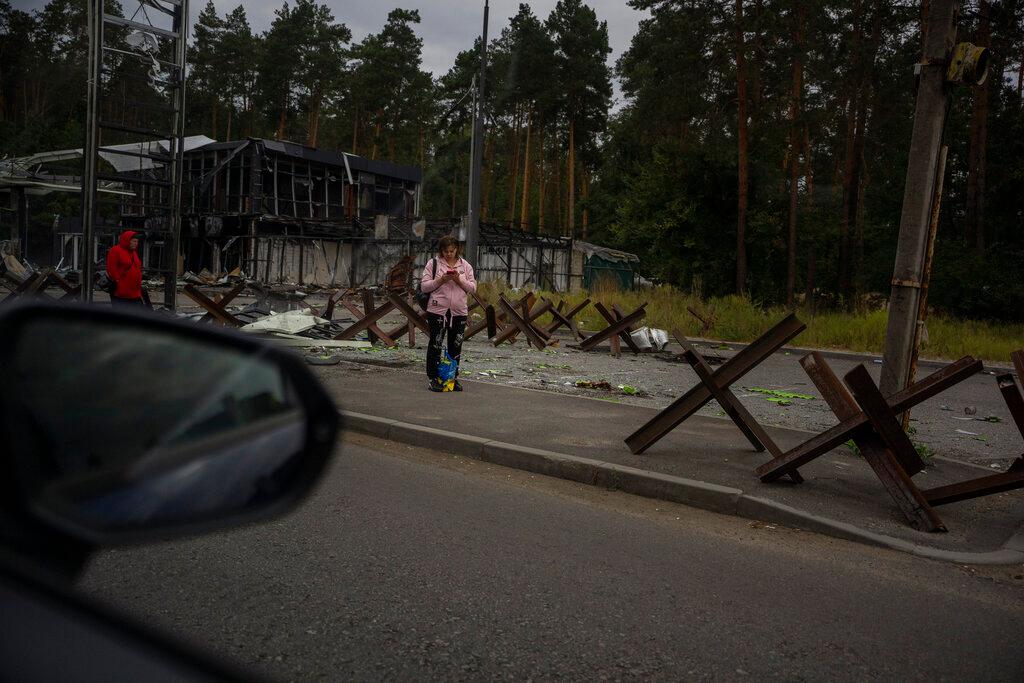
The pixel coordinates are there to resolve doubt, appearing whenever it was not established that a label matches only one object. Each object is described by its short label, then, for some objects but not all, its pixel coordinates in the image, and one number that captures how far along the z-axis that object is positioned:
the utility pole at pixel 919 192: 7.04
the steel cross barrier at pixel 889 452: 5.12
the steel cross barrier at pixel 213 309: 13.59
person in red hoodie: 11.47
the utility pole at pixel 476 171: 21.72
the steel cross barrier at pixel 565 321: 17.41
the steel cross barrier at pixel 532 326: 16.53
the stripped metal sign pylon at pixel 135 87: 13.58
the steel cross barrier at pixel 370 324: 14.55
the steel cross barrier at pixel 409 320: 14.09
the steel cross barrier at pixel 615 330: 15.24
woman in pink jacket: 9.99
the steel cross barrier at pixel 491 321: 14.27
